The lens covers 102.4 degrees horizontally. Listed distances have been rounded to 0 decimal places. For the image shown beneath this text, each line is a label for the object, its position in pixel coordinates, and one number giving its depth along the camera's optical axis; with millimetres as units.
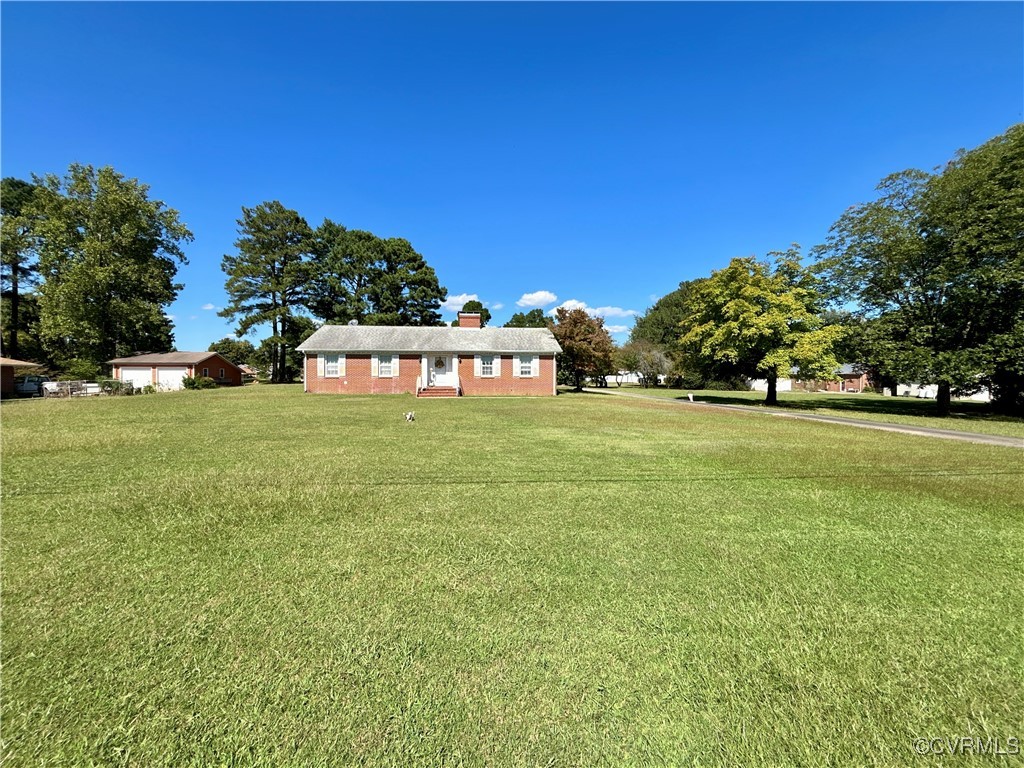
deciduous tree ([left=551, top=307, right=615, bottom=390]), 32969
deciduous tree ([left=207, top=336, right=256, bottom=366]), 63834
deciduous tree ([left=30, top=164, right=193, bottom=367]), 31297
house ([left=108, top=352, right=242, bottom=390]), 33594
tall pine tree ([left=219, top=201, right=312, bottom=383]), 41344
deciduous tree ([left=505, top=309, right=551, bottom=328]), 66938
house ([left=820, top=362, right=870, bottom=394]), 51219
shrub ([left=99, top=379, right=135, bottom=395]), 26253
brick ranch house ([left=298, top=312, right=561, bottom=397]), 27047
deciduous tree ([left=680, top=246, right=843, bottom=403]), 20719
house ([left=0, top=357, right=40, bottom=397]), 24906
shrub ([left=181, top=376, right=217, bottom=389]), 30891
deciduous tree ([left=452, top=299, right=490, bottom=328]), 63681
